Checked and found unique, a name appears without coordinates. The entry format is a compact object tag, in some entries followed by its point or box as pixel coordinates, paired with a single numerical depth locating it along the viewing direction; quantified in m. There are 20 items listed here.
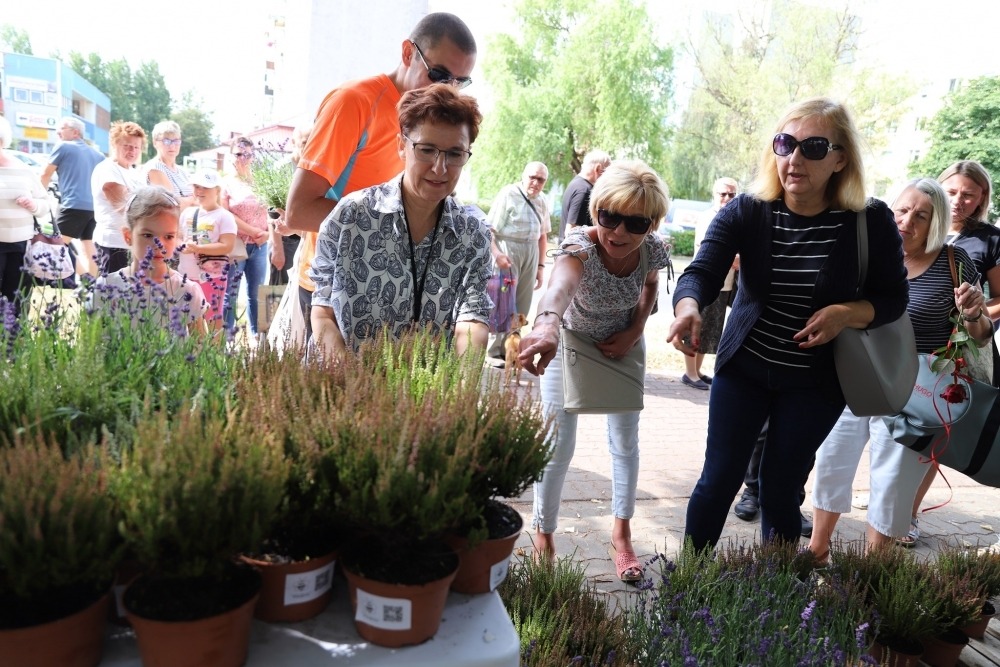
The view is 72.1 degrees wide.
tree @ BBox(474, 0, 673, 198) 26.61
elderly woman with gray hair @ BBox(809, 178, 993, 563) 3.43
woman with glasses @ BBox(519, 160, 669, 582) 2.90
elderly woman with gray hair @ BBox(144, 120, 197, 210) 6.37
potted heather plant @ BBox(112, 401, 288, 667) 1.01
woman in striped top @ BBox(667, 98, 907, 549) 2.57
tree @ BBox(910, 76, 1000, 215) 27.62
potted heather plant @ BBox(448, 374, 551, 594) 1.32
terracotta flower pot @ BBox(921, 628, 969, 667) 2.72
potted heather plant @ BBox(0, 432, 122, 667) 0.94
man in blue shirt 7.49
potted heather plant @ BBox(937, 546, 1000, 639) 2.93
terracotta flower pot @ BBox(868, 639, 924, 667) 2.63
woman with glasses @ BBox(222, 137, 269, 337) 6.44
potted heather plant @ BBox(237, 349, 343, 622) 1.20
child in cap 5.35
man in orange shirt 2.61
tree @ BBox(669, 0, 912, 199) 28.91
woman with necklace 2.22
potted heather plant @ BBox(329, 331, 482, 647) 1.14
